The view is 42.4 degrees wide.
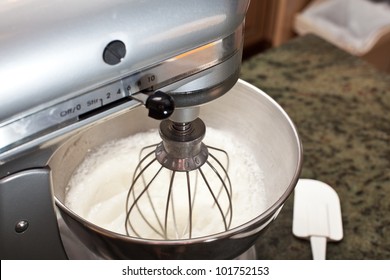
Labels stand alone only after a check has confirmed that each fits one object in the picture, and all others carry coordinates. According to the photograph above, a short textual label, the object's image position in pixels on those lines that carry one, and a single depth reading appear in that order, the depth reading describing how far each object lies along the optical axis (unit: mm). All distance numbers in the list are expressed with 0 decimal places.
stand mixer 368
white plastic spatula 665
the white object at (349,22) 1604
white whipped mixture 635
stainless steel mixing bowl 467
